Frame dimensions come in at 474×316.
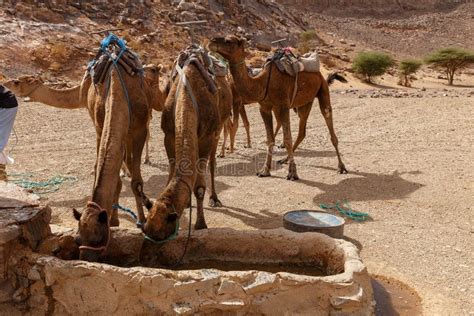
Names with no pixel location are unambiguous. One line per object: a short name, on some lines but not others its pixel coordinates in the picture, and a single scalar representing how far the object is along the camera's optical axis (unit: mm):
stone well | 3764
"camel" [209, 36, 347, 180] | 7762
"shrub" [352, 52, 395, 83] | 27281
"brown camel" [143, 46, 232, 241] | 4043
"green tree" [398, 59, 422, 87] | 27922
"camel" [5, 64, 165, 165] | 8003
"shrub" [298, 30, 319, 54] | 32531
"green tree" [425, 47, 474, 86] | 29859
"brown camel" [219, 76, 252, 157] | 9445
